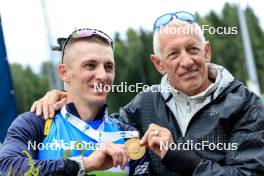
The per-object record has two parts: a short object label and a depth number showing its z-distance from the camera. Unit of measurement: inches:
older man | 139.5
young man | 138.8
